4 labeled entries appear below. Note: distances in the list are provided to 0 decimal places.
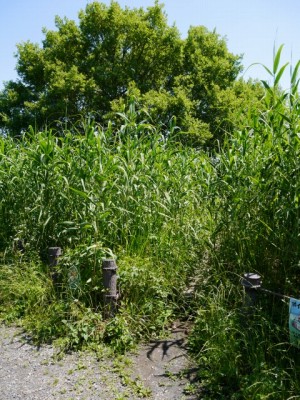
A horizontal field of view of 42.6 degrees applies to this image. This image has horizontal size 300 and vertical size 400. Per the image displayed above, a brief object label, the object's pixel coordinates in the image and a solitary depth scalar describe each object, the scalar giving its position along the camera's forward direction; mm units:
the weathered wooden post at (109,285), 3266
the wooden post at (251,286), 2672
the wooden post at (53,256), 3750
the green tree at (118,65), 15258
